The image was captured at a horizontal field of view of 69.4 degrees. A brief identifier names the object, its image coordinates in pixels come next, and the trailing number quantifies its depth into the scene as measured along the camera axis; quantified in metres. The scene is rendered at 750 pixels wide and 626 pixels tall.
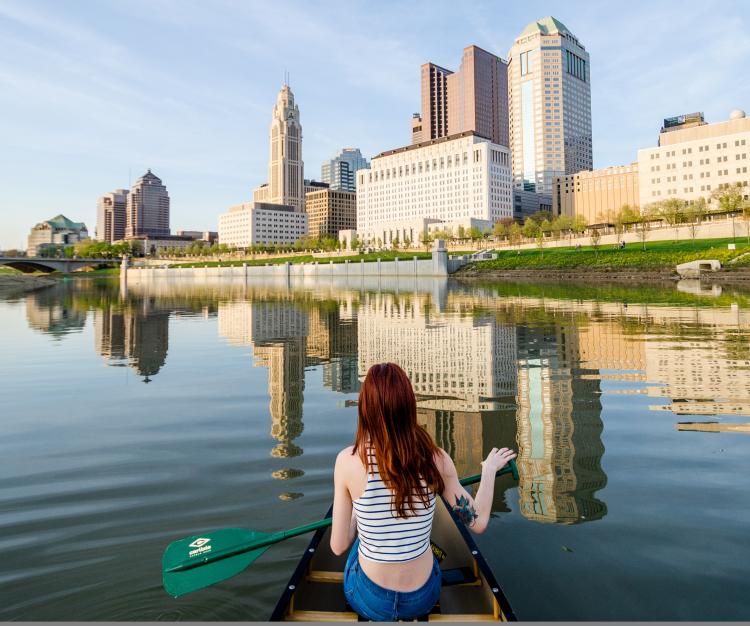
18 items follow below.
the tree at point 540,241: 103.74
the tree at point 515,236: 117.71
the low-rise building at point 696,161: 124.69
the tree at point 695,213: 98.25
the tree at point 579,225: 115.94
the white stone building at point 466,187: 183.12
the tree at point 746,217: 83.69
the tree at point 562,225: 119.38
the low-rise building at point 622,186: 195.62
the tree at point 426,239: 140.41
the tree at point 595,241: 90.25
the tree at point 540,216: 164.75
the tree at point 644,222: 94.44
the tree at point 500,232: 128.12
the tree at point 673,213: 99.38
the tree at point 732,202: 92.69
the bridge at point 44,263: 144.12
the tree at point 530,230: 118.12
